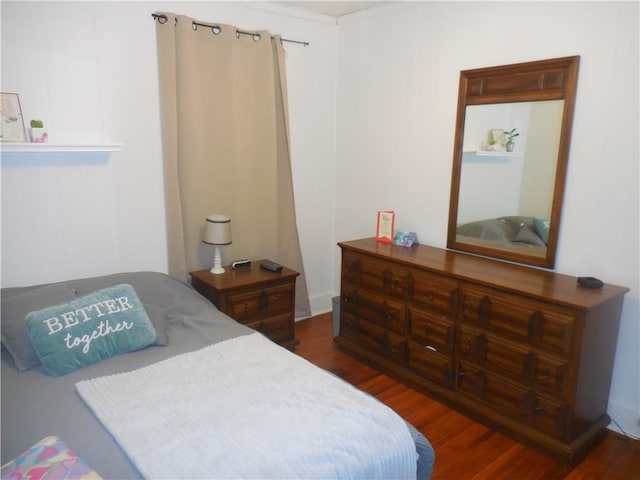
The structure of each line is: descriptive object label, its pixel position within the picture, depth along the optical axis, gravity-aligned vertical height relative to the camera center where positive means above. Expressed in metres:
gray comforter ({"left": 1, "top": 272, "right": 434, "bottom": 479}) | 1.46 -0.93
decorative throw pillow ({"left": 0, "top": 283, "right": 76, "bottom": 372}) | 1.96 -0.74
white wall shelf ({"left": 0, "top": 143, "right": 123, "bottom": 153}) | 2.29 +0.01
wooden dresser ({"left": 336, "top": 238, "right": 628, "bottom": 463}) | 2.16 -0.95
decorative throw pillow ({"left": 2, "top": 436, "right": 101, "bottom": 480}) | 1.18 -0.83
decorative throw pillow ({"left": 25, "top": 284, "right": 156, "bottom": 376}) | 1.91 -0.78
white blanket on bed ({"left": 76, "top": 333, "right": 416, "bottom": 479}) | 1.37 -0.90
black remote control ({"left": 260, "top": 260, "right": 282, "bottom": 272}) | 3.19 -0.78
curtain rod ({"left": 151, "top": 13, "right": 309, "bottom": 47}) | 2.80 +0.82
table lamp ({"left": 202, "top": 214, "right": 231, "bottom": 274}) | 2.98 -0.51
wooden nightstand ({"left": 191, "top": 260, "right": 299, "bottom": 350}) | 2.91 -0.93
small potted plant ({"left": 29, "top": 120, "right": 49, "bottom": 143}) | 2.42 +0.09
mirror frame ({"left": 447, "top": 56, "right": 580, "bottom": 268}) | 2.40 +0.36
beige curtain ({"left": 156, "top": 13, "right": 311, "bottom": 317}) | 2.94 +0.09
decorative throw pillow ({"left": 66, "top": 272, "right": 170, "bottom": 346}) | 2.42 -0.74
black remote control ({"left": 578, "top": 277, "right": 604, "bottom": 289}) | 2.25 -0.60
